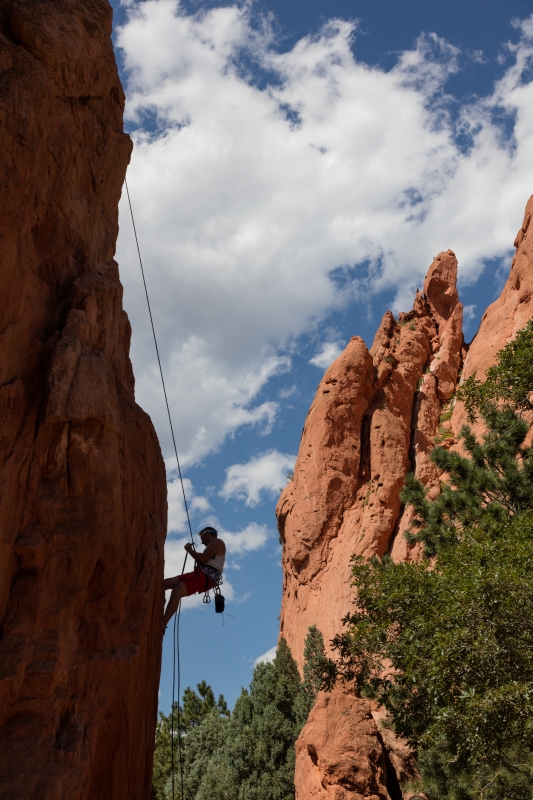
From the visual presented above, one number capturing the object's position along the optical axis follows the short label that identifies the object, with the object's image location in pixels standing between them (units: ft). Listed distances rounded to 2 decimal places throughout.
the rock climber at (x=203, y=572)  38.91
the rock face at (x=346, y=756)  60.29
